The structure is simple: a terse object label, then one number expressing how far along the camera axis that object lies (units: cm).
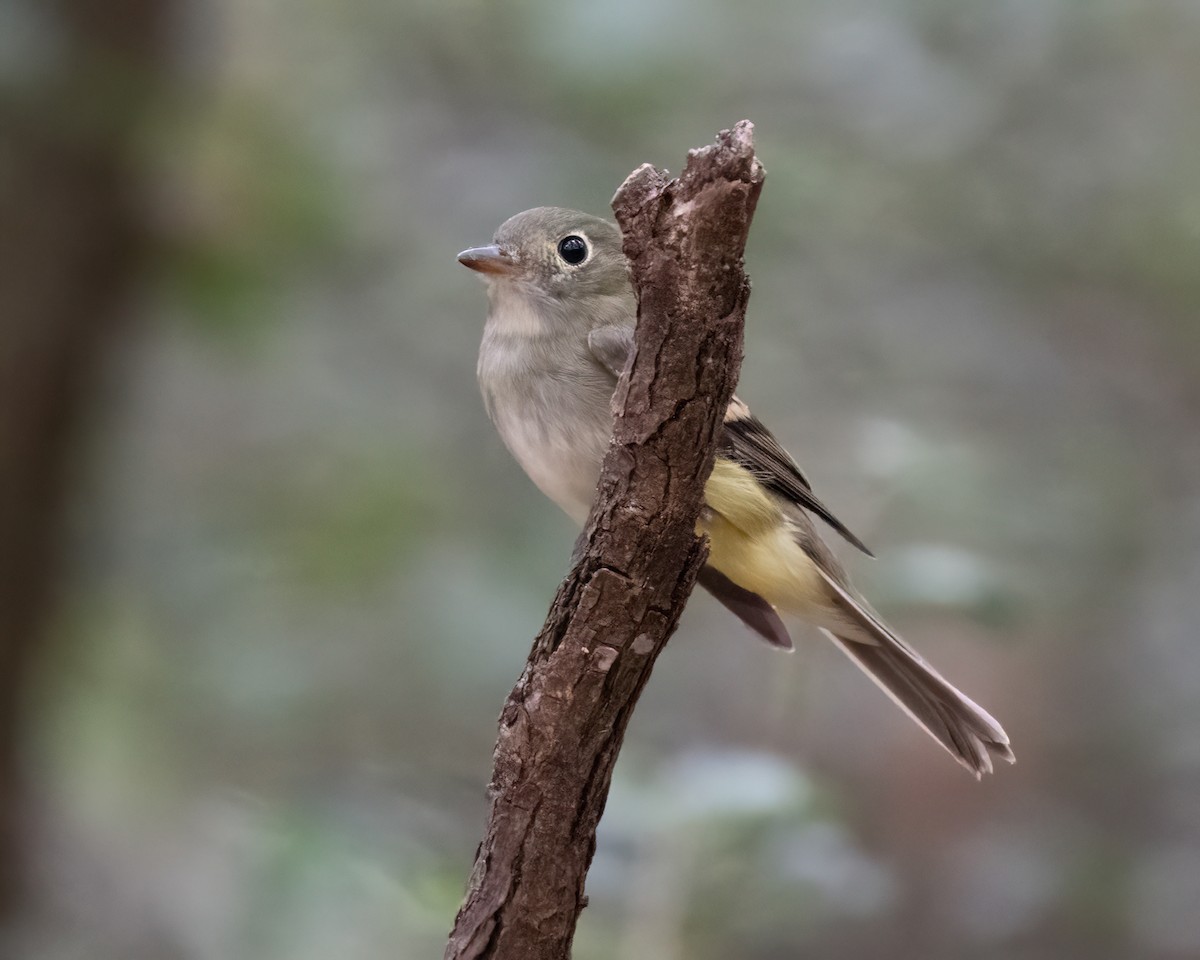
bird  575
